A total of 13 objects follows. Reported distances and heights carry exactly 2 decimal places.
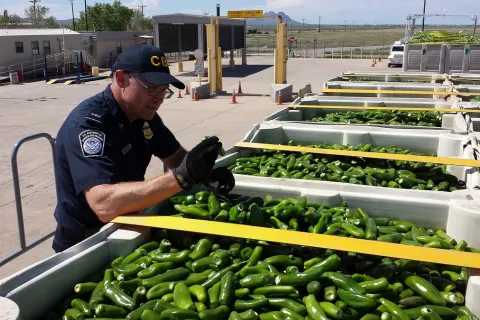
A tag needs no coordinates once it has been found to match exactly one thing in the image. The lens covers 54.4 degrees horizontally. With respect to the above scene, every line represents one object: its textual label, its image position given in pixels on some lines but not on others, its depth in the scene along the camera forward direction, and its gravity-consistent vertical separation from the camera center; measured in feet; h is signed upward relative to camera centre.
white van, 116.78 -0.43
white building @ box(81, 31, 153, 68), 119.24 +3.03
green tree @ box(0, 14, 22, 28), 266.86 +21.16
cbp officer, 10.73 -2.35
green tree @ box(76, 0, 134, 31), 197.77 +15.65
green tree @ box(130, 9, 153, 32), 235.77 +15.23
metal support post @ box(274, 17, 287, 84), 71.15 -0.08
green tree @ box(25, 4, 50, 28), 302.25 +27.07
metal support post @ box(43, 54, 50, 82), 95.92 -3.32
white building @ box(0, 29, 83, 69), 99.35 +2.48
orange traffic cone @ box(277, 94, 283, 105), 64.85 -6.33
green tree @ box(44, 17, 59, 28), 273.95 +19.17
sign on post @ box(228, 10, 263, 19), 69.31 +5.86
